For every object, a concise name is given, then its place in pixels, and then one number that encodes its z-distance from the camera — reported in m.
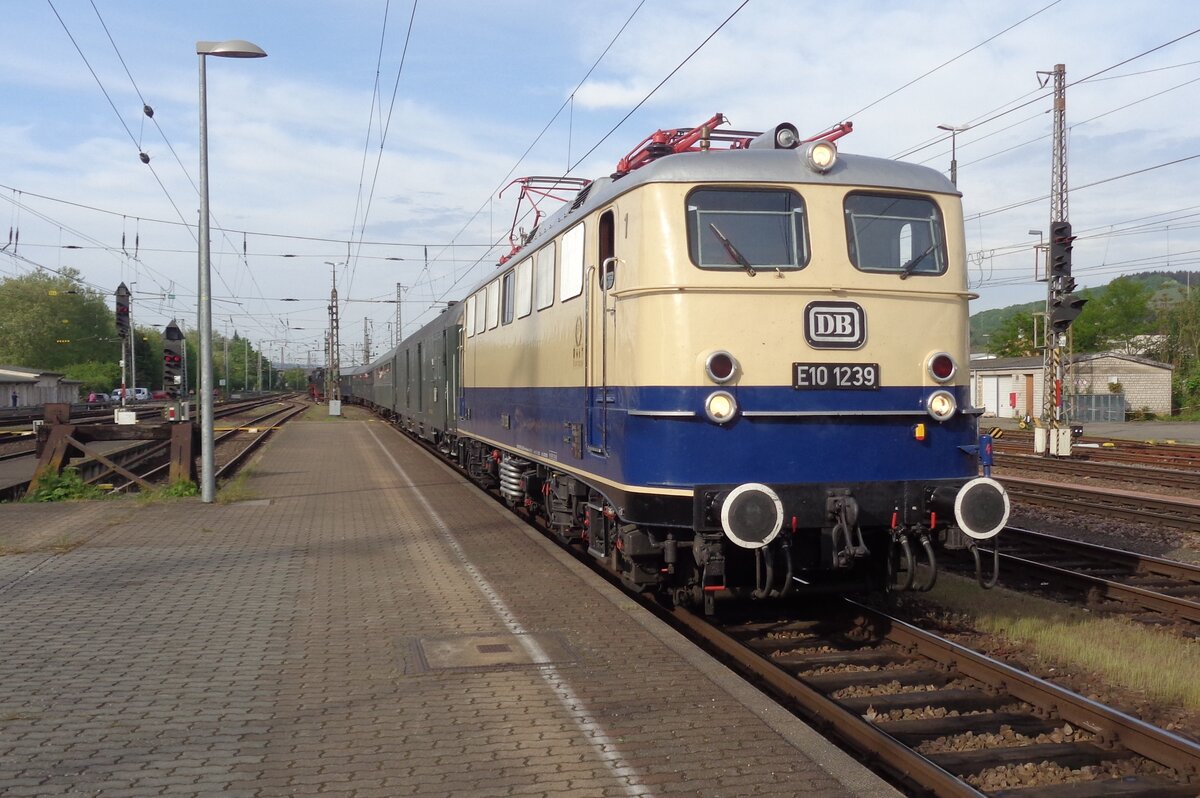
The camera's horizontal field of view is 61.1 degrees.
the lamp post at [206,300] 14.33
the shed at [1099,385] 43.19
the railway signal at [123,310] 31.50
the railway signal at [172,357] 22.08
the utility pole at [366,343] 92.03
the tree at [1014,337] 62.97
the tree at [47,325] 77.50
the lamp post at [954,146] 23.48
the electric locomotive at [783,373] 6.64
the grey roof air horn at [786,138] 7.69
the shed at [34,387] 58.66
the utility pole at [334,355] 59.02
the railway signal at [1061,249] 18.61
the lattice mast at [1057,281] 18.72
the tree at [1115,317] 70.19
